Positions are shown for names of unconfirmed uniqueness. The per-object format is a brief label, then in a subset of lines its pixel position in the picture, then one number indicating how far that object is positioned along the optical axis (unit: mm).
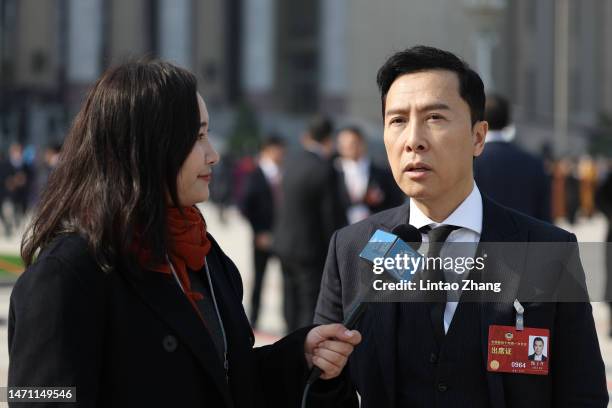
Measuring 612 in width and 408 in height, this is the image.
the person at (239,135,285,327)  10008
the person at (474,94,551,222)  6652
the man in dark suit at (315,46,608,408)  2865
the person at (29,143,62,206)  17172
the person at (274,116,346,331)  8602
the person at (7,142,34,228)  22328
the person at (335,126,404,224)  9383
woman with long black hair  2461
